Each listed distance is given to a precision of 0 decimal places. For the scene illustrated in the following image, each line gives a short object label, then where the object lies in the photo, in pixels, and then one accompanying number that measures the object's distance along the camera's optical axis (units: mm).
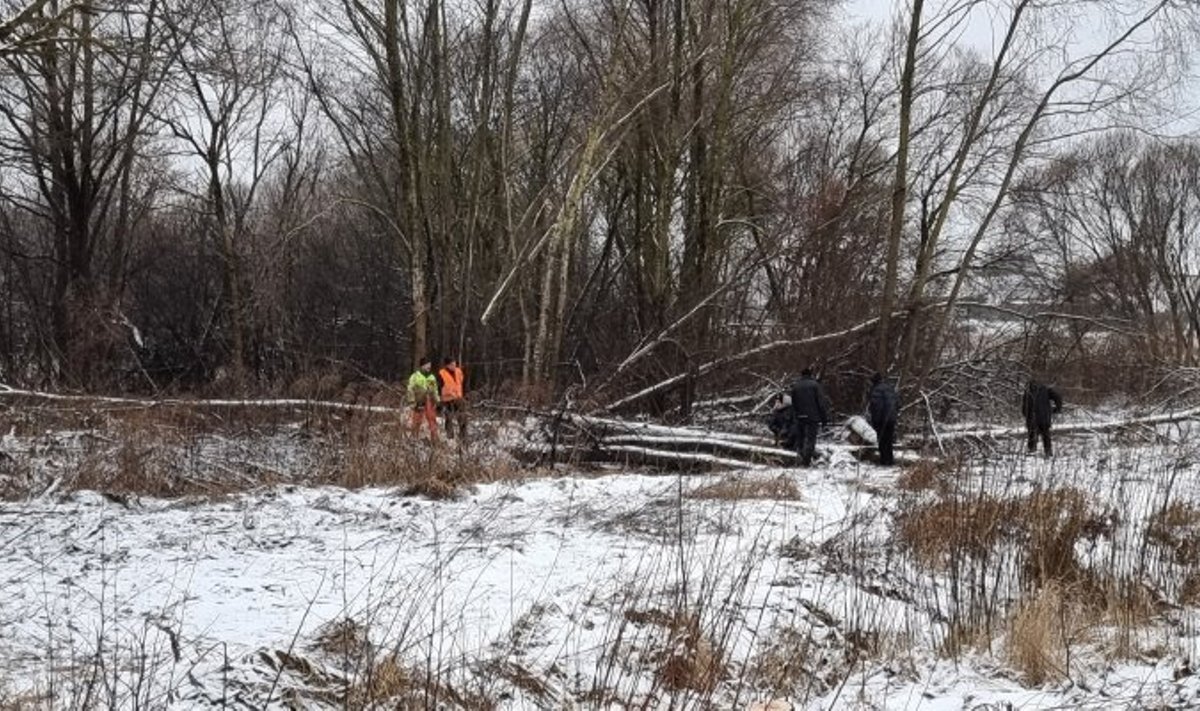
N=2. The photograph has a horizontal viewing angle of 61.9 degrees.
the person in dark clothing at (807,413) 14016
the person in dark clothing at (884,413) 14086
